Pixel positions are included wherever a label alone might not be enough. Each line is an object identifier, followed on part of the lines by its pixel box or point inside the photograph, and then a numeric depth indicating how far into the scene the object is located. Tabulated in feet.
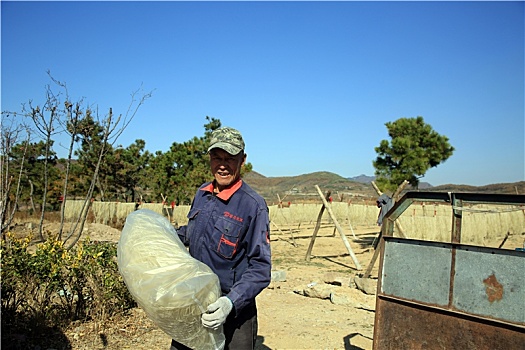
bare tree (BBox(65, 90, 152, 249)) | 18.11
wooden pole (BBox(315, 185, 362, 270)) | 31.17
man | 7.14
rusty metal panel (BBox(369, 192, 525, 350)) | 8.63
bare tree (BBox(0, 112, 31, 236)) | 16.72
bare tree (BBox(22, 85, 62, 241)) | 17.08
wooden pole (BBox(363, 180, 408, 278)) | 26.17
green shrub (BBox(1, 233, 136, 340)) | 12.45
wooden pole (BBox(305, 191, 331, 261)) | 33.88
